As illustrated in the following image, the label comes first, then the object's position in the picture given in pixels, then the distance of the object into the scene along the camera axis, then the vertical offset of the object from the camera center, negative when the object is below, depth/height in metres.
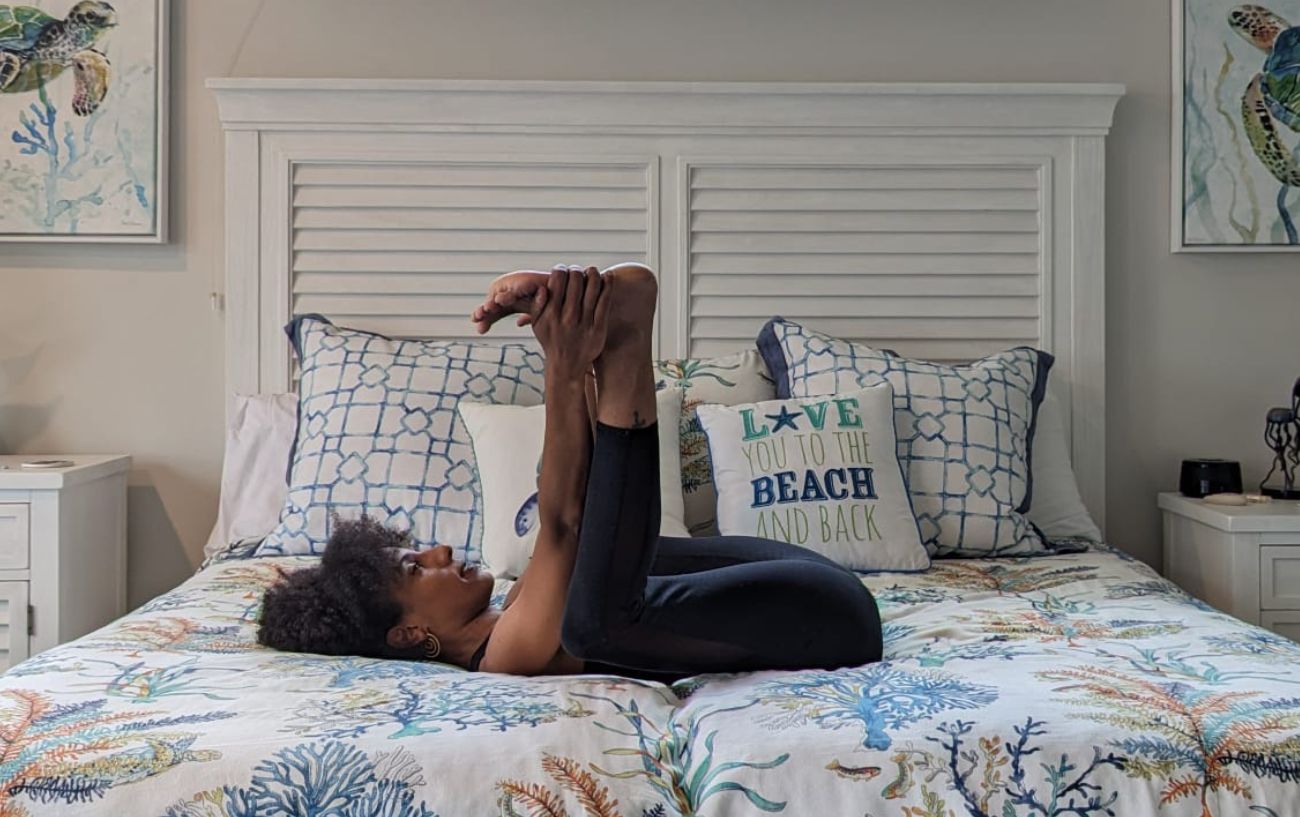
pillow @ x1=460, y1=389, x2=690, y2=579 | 2.07 -0.10
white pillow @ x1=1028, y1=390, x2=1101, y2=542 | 2.47 -0.15
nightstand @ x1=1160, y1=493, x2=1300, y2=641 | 2.35 -0.29
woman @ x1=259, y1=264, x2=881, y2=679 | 1.37 -0.21
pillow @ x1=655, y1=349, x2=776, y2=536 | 2.30 +0.06
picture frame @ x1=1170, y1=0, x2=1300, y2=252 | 2.80 +0.70
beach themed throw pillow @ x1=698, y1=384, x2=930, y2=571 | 2.11 -0.11
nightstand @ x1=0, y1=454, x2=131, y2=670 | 2.34 -0.29
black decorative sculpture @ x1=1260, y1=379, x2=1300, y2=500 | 2.66 -0.05
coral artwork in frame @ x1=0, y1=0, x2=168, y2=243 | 2.74 +0.70
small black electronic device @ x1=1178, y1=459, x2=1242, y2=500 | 2.66 -0.13
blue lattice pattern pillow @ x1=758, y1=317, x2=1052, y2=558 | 2.28 -0.02
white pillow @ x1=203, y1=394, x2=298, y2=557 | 2.49 -0.11
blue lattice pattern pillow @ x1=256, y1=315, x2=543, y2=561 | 2.24 -0.04
